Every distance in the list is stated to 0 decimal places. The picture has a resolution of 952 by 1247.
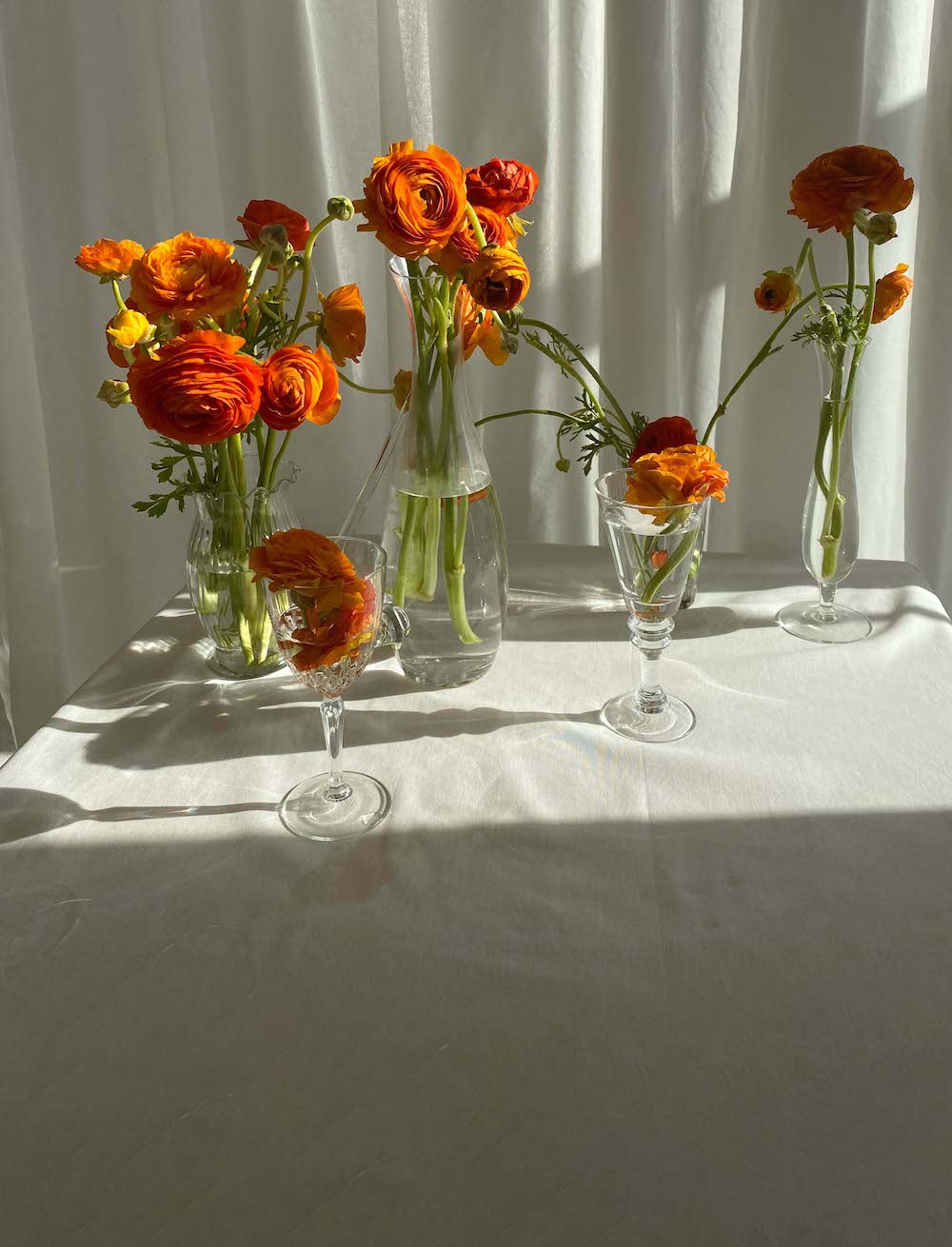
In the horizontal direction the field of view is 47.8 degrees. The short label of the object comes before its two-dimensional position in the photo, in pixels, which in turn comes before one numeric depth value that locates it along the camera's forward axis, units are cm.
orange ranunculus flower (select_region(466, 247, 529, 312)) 87
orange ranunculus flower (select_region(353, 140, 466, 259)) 84
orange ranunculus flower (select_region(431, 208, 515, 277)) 89
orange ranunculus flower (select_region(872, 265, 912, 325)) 109
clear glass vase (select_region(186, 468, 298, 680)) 103
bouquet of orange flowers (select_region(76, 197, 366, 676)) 84
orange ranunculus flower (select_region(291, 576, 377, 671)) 78
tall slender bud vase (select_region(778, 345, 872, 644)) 113
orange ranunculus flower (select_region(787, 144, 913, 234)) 102
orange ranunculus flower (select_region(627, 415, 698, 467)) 100
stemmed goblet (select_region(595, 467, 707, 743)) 92
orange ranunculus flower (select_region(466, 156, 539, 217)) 95
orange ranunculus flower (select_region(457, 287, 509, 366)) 99
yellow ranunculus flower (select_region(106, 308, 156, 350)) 90
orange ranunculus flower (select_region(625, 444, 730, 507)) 85
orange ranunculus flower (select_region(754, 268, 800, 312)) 112
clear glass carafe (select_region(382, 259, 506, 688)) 98
